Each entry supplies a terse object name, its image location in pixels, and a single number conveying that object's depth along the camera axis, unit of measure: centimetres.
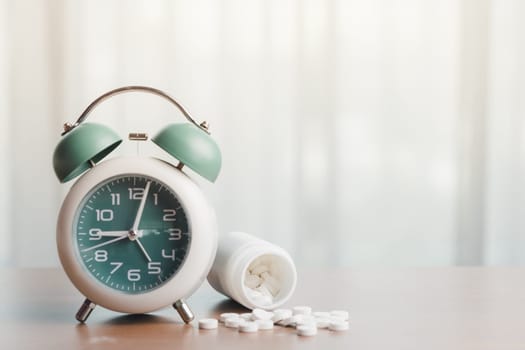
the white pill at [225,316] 80
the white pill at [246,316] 80
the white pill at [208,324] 78
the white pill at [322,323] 78
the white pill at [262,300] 84
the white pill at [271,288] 85
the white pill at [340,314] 80
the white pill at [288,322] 78
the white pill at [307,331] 76
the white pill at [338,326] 77
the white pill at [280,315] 79
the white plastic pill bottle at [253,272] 84
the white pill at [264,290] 85
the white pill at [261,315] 79
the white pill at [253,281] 86
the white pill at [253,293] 84
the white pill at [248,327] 77
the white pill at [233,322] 78
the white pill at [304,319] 77
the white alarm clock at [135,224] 80
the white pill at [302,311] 82
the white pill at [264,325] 78
